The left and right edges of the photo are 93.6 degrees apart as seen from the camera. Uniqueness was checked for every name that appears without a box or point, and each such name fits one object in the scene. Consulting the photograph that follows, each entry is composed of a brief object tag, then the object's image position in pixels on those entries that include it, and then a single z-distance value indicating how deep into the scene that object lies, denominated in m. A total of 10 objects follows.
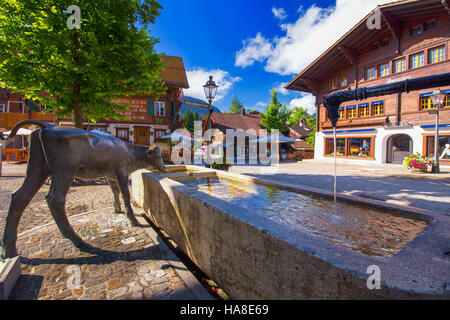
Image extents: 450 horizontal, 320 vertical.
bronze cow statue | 2.89
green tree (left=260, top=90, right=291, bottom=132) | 26.59
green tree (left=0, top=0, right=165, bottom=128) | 6.90
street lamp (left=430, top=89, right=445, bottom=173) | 11.70
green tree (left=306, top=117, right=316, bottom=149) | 31.47
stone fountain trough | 1.22
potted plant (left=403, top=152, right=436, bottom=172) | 12.38
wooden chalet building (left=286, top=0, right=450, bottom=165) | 15.60
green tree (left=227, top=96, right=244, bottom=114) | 60.49
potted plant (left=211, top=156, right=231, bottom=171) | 9.90
